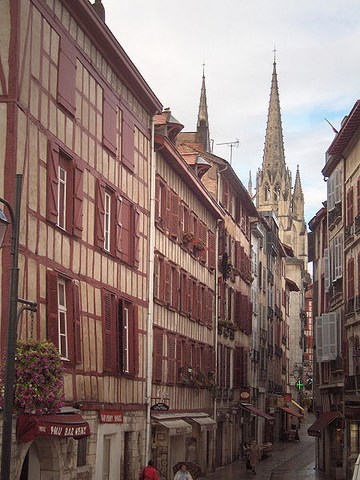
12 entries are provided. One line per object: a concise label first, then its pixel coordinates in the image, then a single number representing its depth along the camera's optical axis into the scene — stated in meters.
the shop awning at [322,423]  37.94
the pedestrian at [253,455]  38.97
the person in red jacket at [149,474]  23.73
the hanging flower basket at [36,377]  17.33
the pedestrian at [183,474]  24.31
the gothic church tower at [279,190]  166.62
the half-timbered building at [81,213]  18.53
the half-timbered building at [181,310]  30.14
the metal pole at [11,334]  12.86
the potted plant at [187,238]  34.03
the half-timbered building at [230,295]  42.00
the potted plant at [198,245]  35.47
